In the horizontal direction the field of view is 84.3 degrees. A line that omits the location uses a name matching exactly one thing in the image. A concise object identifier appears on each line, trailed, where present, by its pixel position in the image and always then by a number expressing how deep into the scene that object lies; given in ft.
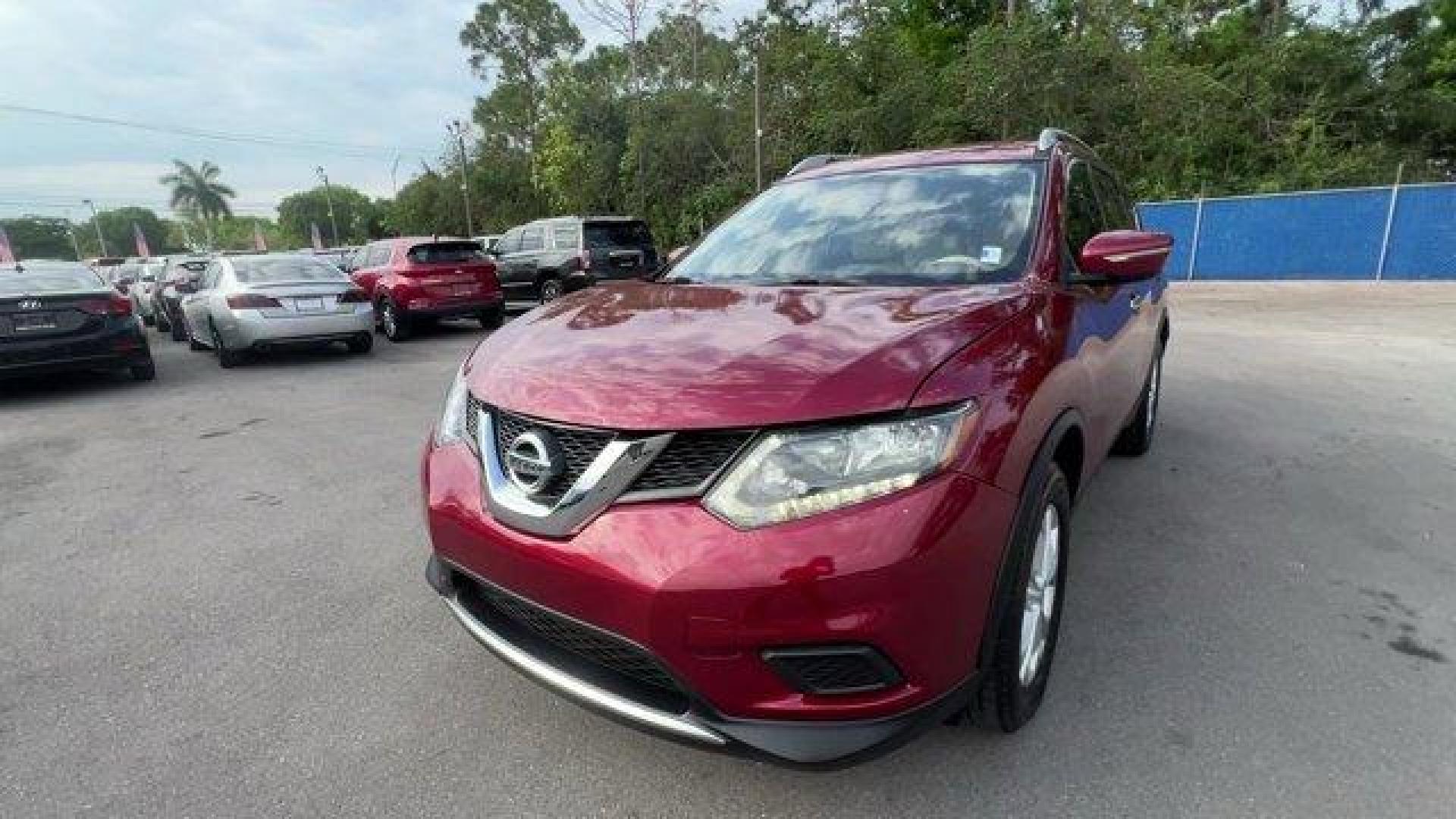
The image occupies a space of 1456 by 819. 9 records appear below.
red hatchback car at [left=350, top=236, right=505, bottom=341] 39.55
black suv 46.88
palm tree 303.48
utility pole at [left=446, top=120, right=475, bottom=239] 145.59
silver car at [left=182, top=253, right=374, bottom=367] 31.37
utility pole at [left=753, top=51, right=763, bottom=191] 75.25
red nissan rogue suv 5.69
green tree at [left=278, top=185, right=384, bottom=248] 312.09
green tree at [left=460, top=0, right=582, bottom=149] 152.15
